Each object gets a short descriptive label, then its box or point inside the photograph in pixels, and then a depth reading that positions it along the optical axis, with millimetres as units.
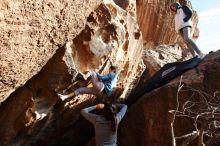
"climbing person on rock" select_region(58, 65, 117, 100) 4745
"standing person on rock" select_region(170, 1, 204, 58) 5829
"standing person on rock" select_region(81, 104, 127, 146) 3995
